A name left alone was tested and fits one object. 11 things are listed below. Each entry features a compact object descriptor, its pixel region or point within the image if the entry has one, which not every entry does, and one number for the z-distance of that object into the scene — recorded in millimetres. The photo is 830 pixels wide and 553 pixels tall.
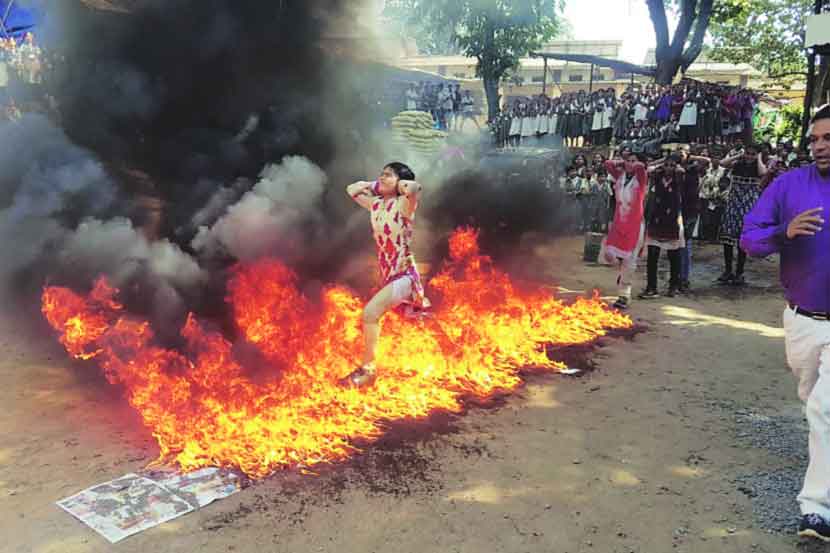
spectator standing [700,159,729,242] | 11578
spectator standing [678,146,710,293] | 9430
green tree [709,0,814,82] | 30250
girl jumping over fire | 5301
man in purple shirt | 3316
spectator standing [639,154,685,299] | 8586
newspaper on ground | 3484
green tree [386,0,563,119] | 19328
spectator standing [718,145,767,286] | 11070
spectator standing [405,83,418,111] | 18120
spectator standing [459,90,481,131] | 22447
